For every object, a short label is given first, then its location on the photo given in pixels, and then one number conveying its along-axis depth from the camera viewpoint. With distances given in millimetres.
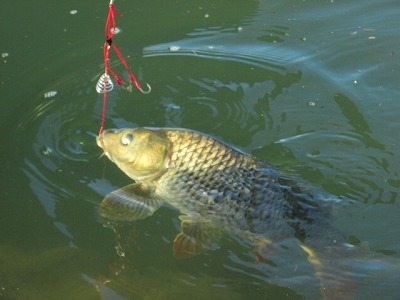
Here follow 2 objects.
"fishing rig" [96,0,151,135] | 3115
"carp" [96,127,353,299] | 3248
